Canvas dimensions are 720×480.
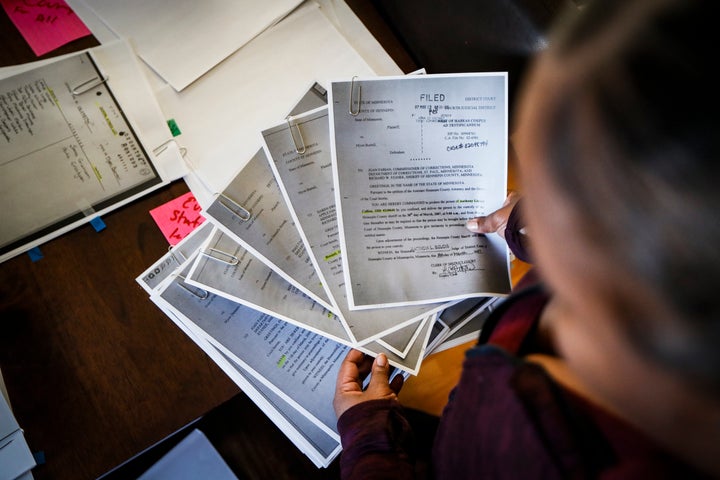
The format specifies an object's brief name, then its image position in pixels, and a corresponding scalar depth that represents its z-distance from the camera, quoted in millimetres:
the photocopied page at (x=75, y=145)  675
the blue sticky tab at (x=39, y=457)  610
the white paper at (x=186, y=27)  766
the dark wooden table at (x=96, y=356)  627
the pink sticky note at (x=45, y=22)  740
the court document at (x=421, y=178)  649
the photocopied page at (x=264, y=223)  628
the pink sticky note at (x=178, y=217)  708
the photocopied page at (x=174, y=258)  667
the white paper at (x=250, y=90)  743
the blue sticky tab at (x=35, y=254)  669
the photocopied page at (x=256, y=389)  657
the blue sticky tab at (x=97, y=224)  689
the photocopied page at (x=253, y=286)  628
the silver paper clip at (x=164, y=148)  729
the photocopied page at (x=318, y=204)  644
